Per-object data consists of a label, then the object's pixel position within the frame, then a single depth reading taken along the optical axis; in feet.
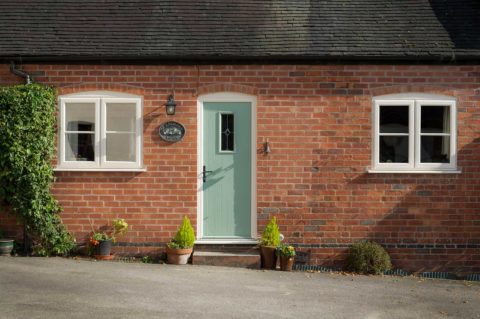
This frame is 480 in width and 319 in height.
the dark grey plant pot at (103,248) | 34.35
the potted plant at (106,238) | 34.40
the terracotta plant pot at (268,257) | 33.94
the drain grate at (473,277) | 34.86
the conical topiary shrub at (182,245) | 33.96
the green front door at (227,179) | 35.68
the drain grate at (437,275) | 34.94
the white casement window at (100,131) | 35.47
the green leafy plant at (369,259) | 33.86
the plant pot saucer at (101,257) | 34.42
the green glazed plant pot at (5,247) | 34.35
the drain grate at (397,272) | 34.68
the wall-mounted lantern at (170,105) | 35.27
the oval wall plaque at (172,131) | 35.40
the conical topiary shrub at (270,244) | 33.99
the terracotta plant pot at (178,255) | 34.01
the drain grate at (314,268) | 34.83
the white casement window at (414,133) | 35.29
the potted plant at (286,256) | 33.66
